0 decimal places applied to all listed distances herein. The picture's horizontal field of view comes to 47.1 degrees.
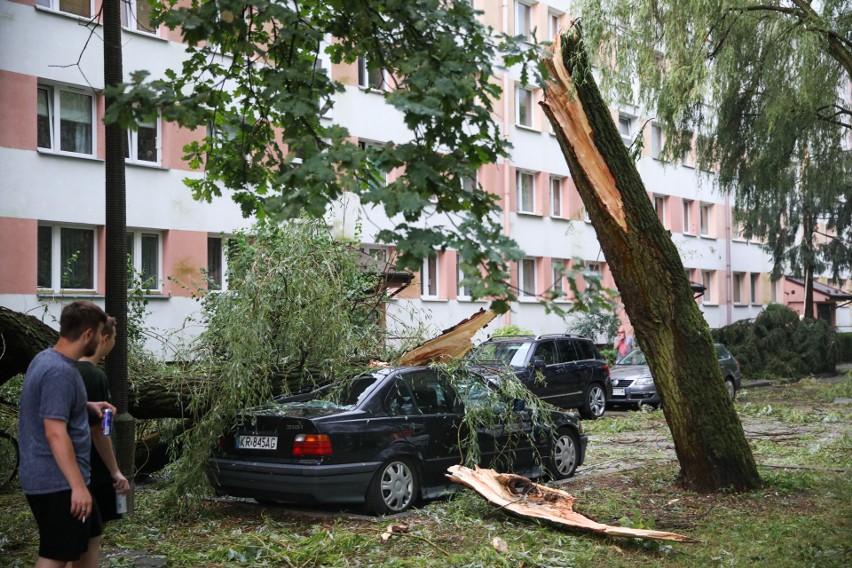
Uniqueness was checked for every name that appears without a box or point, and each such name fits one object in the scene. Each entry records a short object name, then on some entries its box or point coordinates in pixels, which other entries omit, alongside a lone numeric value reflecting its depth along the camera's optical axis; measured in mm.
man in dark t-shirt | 5508
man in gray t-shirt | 4918
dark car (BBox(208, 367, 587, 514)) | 8758
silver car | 22375
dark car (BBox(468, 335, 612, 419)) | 19281
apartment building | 20047
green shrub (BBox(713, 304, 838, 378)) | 32812
